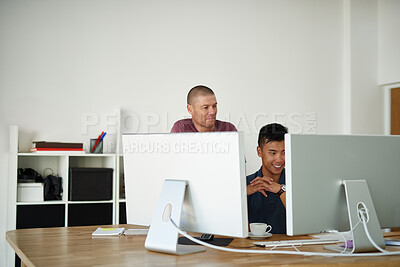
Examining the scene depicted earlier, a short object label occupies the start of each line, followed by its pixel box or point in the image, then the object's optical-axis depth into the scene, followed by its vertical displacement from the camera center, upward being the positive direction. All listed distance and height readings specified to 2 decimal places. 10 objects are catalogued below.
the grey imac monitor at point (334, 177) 1.77 -0.12
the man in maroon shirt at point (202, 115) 3.64 +0.25
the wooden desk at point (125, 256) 1.67 -0.42
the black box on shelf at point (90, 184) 3.87 -0.31
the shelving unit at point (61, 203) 3.76 -0.46
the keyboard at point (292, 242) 2.01 -0.42
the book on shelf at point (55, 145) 3.84 +0.02
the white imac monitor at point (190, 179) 1.77 -0.13
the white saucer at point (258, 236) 2.23 -0.43
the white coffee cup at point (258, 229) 2.25 -0.39
